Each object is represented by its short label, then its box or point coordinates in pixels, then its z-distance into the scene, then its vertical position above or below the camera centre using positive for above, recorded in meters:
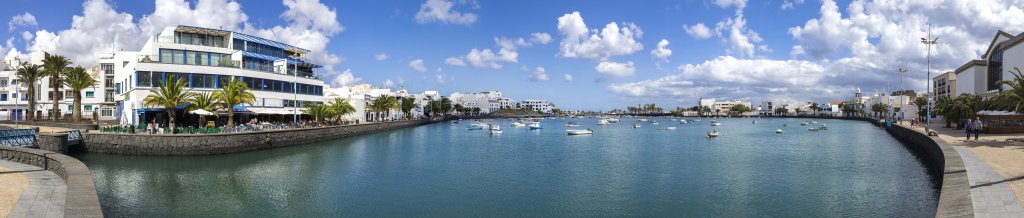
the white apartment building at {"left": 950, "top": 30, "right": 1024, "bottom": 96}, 69.75 +7.09
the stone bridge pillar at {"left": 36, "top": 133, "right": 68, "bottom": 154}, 34.16 -2.29
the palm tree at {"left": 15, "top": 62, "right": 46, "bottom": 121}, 60.84 +4.01
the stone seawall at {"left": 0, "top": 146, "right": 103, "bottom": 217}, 13.27 -2.32
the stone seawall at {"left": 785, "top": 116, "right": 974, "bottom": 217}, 13.58 -2.48
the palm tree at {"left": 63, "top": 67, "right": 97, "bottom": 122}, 59.74 +3.13
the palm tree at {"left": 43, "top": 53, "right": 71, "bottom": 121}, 58.42 +4.81
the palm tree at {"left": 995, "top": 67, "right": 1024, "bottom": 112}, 35.75 +1.20
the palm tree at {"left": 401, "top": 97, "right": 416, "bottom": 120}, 120.50 +1.15
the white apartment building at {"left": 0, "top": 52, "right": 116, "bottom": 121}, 78.25 +1.72
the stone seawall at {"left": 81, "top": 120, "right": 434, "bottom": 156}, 39.12 -2.75
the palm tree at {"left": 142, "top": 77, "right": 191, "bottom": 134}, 43.88 +0.98
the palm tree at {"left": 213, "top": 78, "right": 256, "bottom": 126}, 48.44 +1.41
